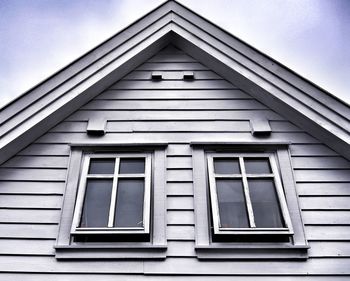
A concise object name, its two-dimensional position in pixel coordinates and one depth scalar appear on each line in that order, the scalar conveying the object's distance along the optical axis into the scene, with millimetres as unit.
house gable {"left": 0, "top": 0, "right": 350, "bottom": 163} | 4316
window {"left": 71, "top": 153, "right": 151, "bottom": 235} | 3838
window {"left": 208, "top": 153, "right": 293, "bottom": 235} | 3865
